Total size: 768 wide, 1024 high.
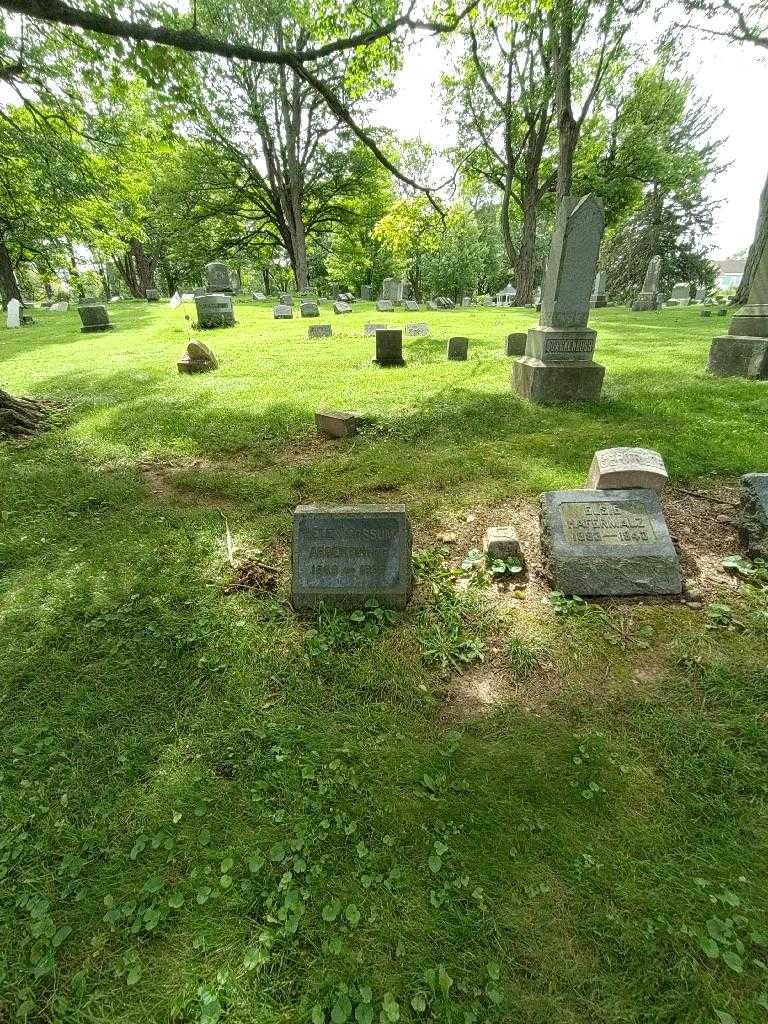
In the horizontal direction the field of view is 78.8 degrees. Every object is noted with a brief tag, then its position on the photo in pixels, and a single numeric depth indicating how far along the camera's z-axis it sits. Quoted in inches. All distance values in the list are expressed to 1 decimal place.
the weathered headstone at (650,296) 882.1
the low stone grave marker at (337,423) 235.0
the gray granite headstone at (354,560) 123.2
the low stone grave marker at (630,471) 134.6
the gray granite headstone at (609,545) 125.5
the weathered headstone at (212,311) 615.5
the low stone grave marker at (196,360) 375.2
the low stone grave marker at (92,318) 655.8
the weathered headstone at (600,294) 990.4
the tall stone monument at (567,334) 264.2
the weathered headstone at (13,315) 775.7
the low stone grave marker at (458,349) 395.9
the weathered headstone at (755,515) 133.4
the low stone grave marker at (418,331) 542.6
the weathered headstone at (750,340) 292.2
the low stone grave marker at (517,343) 400.8
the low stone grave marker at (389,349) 371.2
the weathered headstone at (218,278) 762.4
